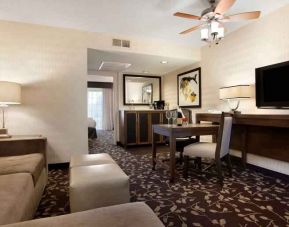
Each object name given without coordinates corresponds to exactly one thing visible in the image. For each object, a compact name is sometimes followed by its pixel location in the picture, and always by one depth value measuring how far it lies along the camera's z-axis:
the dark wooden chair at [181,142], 3.43
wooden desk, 2.55
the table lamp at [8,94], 2.56
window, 9.91
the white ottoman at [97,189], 1.60
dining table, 2.63
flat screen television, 2.67
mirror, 5.84
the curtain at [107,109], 9.76
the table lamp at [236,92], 3.16
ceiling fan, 2.30
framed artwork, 4.73
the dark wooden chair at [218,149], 2.47
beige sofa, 1.13
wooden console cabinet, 5.11
